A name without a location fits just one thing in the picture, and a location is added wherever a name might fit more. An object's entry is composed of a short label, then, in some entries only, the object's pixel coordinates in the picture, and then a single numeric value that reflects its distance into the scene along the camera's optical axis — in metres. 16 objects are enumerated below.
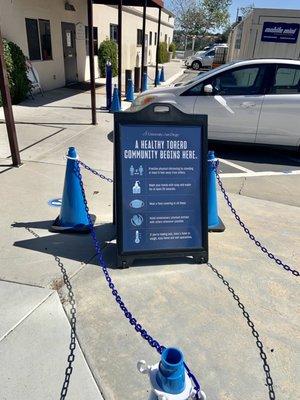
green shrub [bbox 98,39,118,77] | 16.36
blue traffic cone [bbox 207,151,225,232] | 3.82
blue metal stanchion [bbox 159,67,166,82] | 16.95
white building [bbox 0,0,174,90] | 10.26
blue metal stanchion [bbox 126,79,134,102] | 11.63
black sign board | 3.02
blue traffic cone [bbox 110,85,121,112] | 9.70
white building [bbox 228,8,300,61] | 9.80
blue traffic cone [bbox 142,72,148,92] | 13.56
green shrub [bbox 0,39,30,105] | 9.58
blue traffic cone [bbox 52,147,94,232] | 3.54
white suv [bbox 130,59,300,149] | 6.42
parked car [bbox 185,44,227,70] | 27.31
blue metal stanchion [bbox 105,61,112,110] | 10.05
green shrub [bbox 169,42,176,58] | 37.95
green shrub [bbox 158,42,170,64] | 30.08
